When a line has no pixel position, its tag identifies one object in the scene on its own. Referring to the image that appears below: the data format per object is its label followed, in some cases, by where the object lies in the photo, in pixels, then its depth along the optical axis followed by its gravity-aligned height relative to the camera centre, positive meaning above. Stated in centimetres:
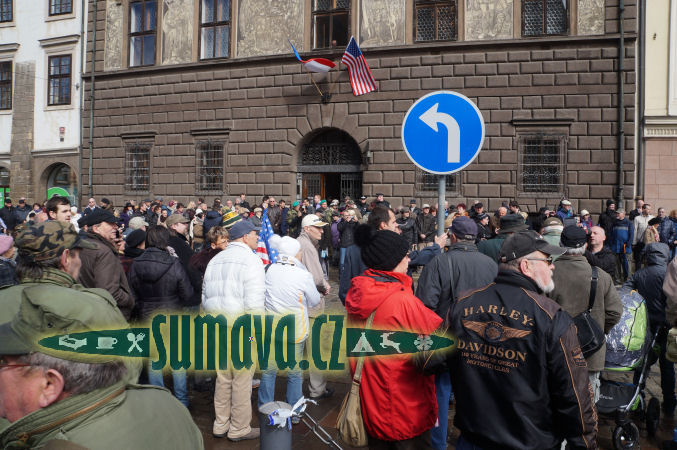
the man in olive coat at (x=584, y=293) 406 -46
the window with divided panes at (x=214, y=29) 1862 +712
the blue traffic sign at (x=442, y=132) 429 +83
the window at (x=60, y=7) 2184 +920
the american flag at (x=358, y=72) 1589 +487
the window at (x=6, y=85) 2362 +622
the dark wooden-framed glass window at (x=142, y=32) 1972 +736
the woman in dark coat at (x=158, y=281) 497 -54
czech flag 1642 +522
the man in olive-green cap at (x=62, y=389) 132 -44
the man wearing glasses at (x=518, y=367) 234 -63
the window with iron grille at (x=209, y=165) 1867 +222
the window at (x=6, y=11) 2364 +962
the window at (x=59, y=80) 2203 +610
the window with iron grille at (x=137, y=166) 1986 +228
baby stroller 437 -114
